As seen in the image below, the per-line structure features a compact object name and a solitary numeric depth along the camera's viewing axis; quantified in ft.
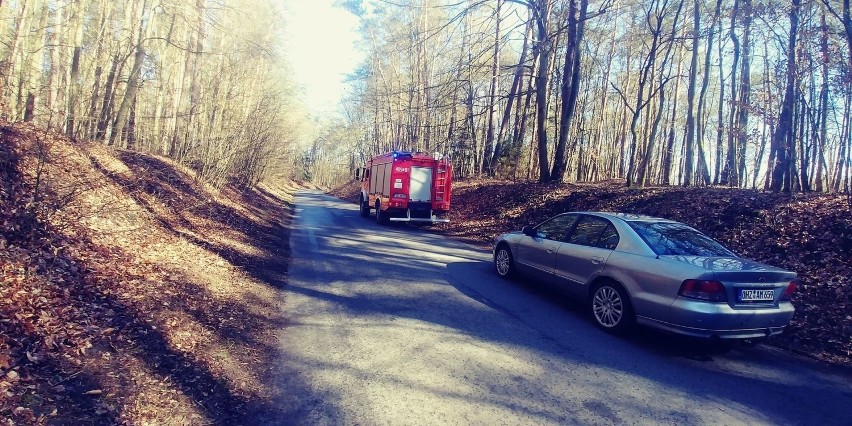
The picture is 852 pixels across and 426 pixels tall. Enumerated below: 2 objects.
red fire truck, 55.36
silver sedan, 16.74
